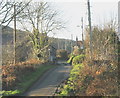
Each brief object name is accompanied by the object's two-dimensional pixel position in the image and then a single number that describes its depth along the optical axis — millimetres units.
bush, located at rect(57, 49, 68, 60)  62719
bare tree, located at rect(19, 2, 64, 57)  37594
